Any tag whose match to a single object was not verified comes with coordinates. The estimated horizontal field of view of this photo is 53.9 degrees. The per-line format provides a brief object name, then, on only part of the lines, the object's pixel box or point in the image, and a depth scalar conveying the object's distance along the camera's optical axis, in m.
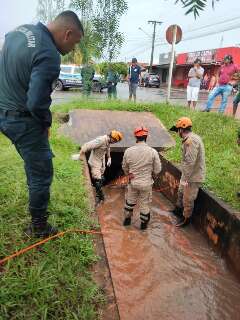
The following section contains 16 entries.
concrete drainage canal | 2.96
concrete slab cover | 6.15
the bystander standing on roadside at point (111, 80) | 9.57
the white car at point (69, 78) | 16.08
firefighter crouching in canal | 4.85
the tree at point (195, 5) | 1.23
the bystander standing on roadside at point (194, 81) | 7.69
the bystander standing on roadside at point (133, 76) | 9.06
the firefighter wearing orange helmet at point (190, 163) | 4.04
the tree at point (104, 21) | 9.01
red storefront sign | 23.85
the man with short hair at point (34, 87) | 1.95
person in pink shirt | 7.00
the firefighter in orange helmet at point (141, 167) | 4.09
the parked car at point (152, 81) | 27.04
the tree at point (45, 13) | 22.17
